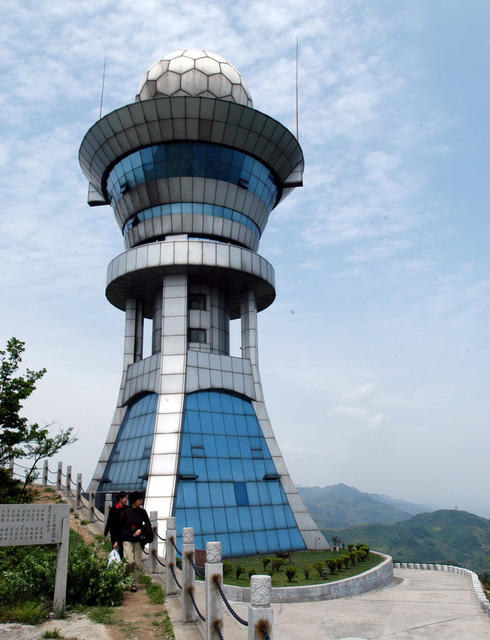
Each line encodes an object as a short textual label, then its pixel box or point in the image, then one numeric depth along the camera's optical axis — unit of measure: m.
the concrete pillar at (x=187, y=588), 10.49
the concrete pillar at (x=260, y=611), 6.87
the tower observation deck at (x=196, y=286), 28.38
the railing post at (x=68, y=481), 29.22
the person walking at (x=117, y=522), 13.31
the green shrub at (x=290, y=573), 19.20
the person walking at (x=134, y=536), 13.20
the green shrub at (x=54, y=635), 8.93
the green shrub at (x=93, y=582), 10.97
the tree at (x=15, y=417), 18.14
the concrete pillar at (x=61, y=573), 10.32
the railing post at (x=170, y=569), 12.50
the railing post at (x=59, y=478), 31.59
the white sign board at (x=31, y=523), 9.77
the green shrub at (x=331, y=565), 21.12
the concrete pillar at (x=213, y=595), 8.78
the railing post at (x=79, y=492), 26.53
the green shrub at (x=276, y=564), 21.29
